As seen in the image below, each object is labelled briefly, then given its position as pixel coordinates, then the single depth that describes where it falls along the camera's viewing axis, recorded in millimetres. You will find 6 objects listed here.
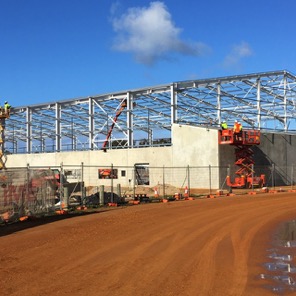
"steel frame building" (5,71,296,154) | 40062
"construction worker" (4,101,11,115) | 21347
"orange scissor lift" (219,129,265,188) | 32906
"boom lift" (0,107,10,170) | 20359
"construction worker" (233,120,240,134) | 32688
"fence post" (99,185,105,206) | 22922
